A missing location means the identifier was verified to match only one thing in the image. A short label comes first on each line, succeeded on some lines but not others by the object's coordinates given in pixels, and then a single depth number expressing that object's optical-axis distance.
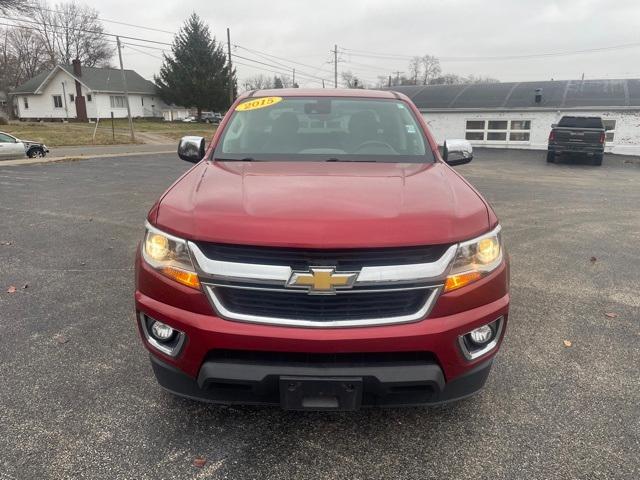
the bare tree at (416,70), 90.49
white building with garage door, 26.05
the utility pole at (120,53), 33.62
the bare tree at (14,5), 27.31
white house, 52.50
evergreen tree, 52.38
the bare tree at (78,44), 65.75
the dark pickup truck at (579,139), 19.94
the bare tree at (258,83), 84.19
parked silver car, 20.14
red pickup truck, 2.04
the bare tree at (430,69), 90.06
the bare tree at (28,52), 61.91
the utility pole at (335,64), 65.45
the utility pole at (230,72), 44.94
